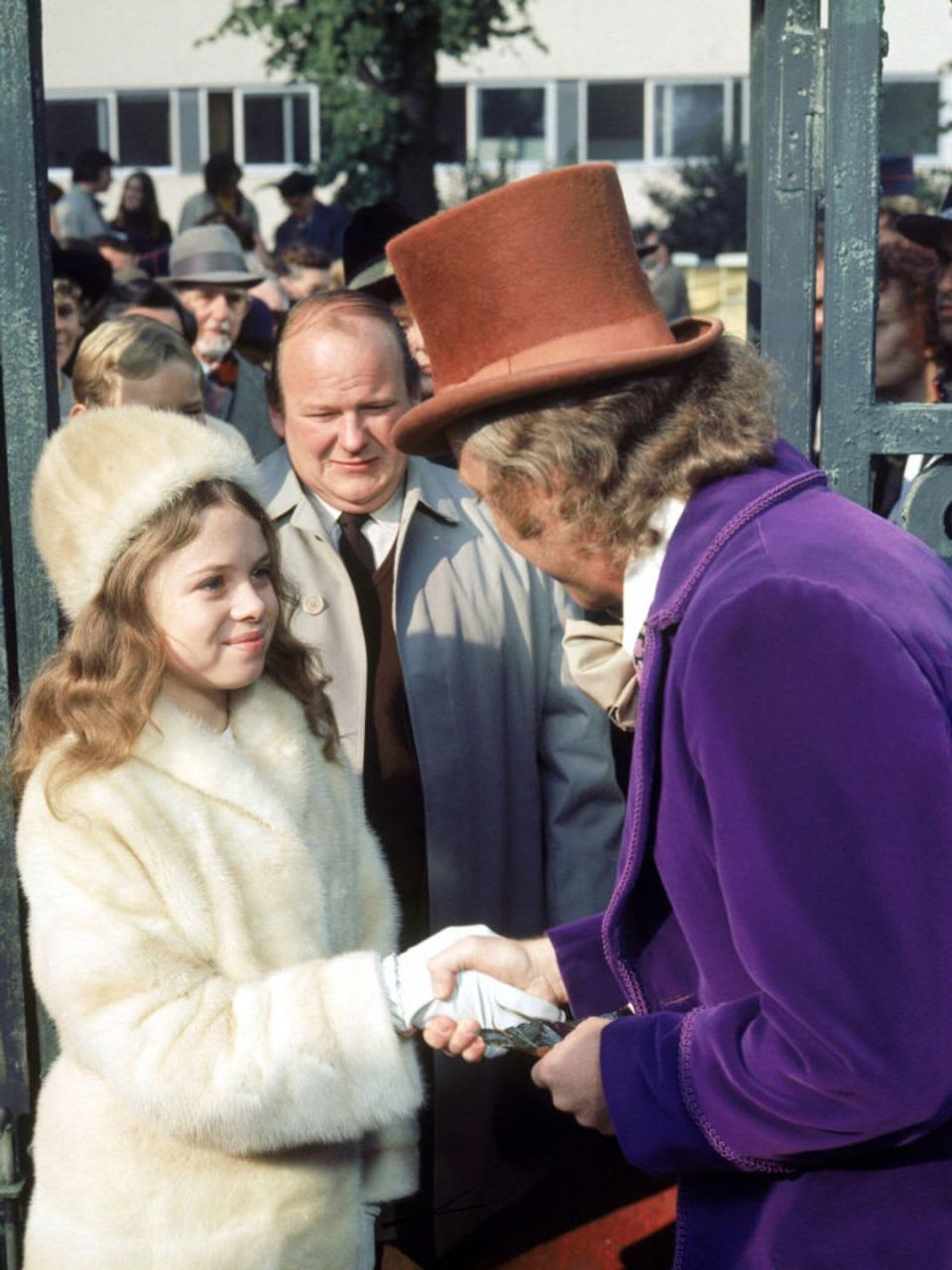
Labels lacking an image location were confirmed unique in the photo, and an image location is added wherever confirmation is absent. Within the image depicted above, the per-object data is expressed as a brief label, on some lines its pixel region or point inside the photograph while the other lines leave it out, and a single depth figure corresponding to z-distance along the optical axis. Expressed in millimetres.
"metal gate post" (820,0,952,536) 2553
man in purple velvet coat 1774
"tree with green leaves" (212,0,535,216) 18297
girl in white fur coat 2461
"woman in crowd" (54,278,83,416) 6194
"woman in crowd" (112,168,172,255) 12930
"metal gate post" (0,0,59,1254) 2803
